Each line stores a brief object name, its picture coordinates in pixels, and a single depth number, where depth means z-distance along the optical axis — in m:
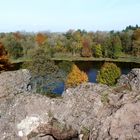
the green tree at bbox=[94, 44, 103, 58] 64.28
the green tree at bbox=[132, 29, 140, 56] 64.45
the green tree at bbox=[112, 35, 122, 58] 62.57
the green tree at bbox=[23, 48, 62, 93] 27.97
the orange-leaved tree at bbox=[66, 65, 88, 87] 32.70
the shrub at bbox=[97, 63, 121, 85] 33.11
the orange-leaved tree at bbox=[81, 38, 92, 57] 65.38
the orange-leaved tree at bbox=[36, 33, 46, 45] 72.34
